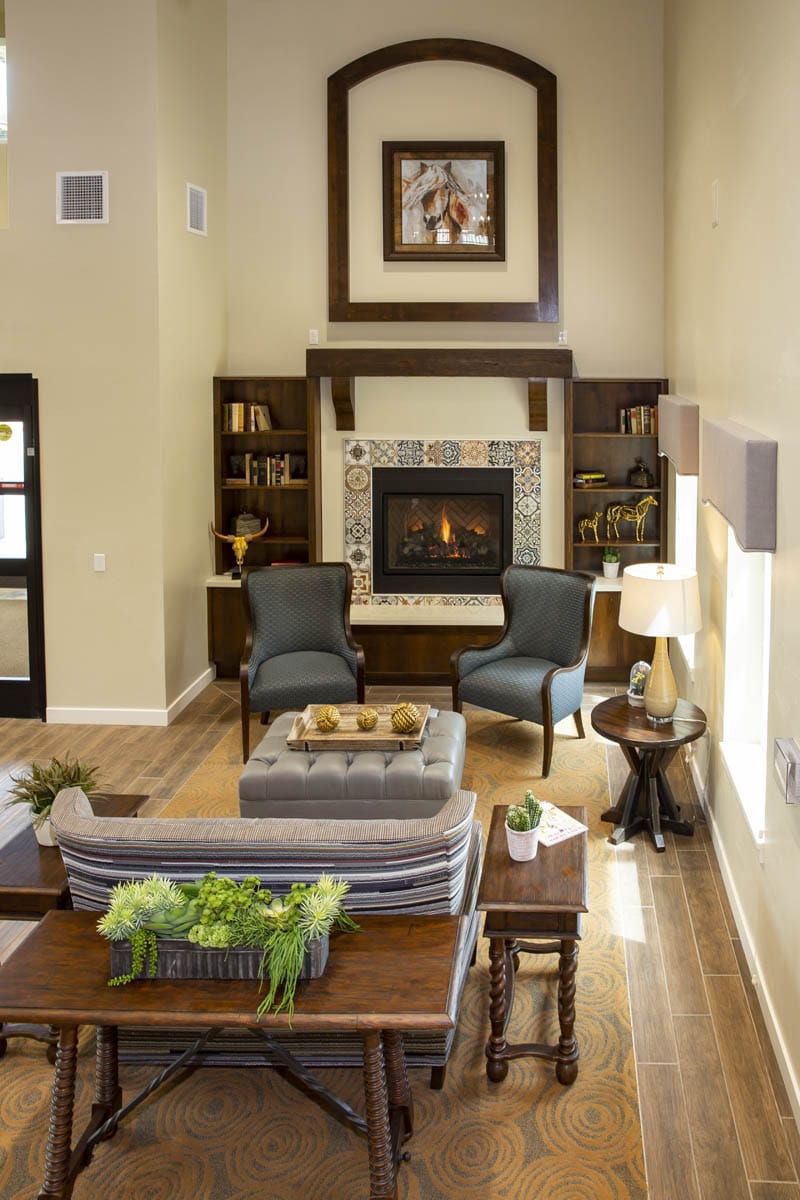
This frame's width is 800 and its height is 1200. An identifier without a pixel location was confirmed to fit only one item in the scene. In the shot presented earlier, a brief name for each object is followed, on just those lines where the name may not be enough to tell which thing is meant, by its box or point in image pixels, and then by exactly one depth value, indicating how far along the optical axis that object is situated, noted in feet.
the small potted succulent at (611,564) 28.19
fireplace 28.84
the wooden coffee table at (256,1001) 9.65
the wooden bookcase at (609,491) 28.02
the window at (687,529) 23.70
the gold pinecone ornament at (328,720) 19.57
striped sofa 11.09
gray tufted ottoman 18.13
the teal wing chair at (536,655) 22.72
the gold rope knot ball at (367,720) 19.58
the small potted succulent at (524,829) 13.47
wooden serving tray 19.08
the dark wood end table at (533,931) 12.74
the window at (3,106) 26.23
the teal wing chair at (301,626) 23.79
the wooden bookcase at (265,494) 28.45
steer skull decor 28.07
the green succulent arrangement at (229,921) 9.88
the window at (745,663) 17.22
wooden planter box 10.05
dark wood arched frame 27.58
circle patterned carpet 11.28
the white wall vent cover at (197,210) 26.12
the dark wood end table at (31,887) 13.11
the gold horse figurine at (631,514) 28.25
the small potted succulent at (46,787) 14.20
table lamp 18.31
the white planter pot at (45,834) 14.14
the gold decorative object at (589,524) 28.58
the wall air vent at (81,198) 24.32
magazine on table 14.07
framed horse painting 27.86
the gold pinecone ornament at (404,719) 19.35
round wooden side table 18.69
